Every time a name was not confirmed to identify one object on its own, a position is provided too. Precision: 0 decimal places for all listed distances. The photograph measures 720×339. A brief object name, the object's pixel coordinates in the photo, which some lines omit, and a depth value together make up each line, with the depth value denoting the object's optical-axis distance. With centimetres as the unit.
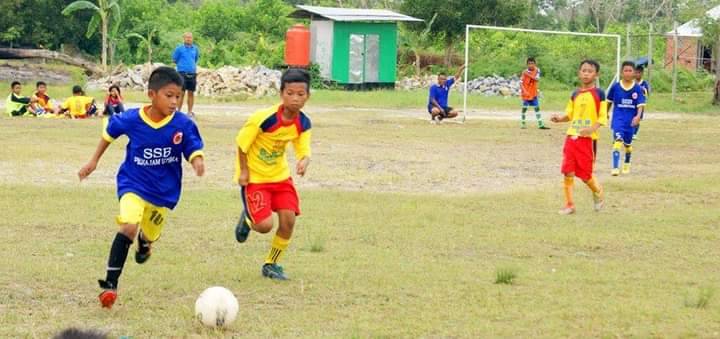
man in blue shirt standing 2281
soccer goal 4091
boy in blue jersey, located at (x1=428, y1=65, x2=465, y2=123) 2532
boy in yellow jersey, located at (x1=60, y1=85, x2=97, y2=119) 2383
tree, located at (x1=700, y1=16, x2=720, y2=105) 3706
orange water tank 3766
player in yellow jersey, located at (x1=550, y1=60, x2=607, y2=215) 1269
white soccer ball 670
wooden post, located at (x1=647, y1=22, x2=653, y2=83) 2963
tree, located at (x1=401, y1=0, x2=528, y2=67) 4181
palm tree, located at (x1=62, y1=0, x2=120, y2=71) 3569
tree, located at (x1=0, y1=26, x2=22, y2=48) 4038
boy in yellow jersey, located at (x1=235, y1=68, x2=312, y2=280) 834
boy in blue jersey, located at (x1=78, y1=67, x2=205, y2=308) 752
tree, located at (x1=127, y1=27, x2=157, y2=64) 3944
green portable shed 3706
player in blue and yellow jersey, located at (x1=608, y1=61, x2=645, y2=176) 1670
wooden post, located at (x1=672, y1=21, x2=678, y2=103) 3175
